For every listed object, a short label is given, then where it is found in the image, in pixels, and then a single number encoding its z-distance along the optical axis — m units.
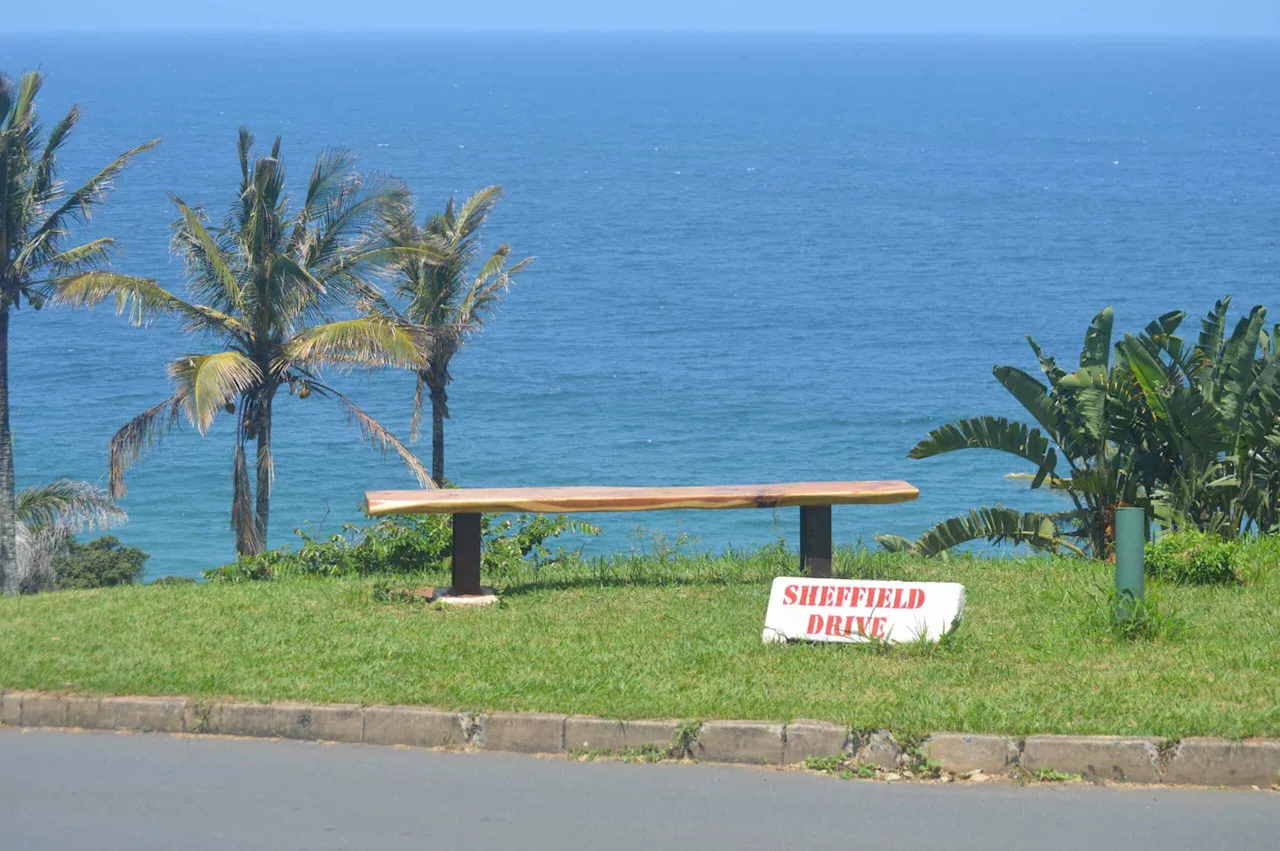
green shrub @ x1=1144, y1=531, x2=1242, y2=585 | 18.87
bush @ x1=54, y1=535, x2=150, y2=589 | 54.51
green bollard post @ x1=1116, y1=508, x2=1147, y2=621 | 15.92
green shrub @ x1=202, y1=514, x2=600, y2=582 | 21.44
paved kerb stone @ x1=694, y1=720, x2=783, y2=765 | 13.08
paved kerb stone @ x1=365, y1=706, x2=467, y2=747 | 13.68
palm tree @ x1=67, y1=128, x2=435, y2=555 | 38.68
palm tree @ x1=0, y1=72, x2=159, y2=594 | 46.48
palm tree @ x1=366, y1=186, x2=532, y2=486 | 46.22
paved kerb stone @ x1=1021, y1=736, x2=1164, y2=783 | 12.61
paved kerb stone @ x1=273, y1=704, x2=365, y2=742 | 13.84
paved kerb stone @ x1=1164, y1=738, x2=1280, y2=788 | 12.48
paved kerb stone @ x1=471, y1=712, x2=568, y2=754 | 13.51
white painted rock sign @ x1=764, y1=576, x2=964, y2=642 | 15.77
